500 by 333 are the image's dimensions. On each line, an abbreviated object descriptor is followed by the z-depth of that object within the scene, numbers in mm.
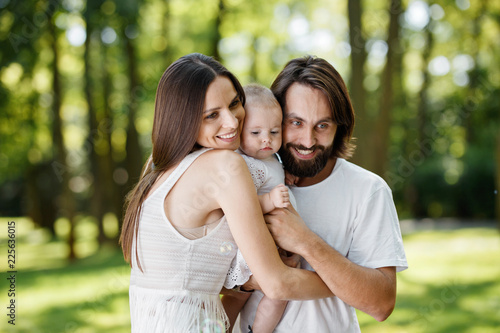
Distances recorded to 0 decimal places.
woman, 1953
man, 2090
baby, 2240
